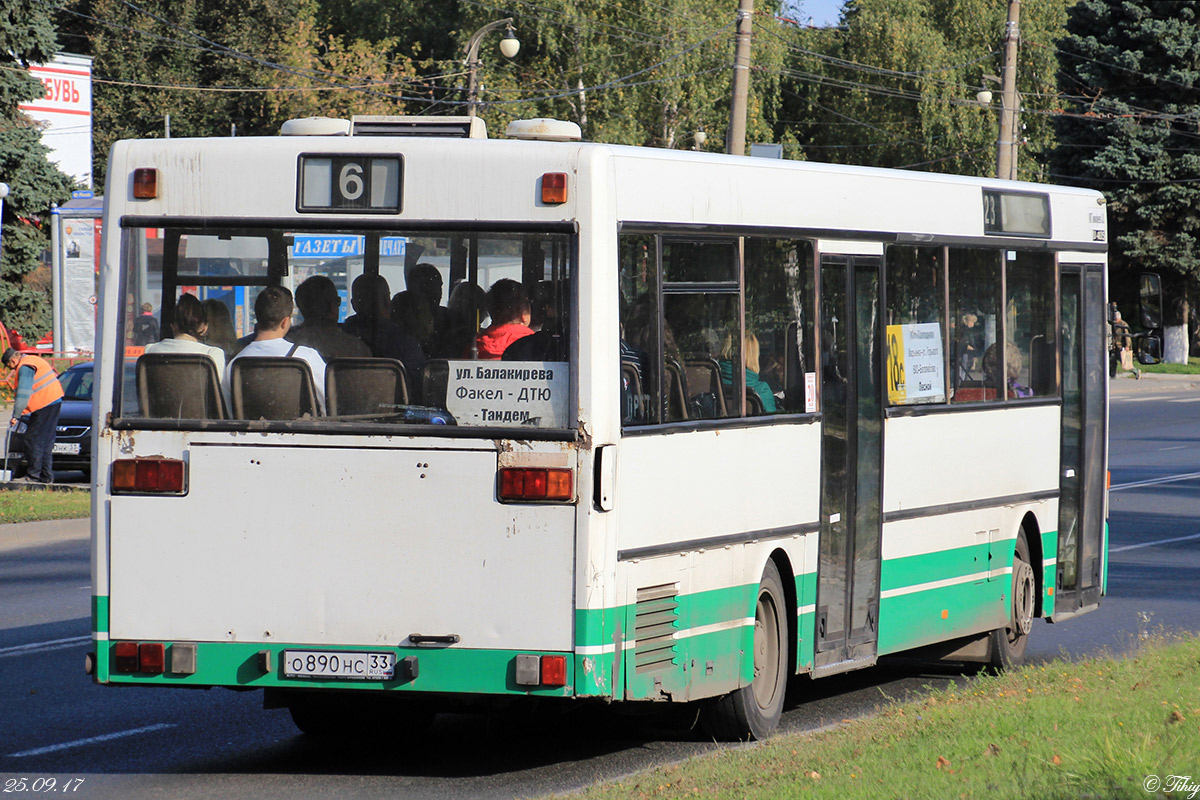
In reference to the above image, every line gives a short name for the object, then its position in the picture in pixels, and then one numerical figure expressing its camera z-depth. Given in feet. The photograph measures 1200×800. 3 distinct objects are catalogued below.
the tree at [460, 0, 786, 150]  380.17
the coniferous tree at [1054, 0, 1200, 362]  344.49
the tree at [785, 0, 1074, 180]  447.83
